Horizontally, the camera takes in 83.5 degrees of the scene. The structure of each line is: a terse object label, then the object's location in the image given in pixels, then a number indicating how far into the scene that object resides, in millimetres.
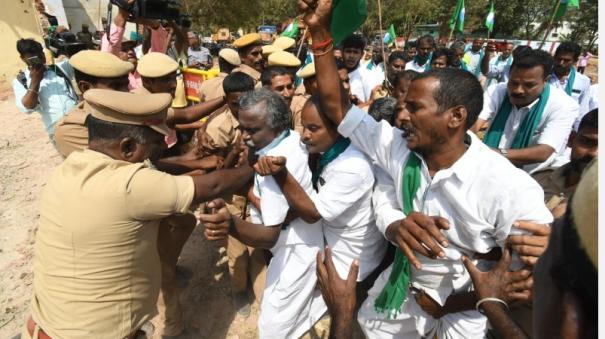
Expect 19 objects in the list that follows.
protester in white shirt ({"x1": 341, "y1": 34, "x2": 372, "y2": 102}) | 5121
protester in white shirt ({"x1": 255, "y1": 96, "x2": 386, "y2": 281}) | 1831
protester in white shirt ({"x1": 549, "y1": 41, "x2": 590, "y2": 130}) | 4812
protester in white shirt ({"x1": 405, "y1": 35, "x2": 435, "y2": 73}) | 6859
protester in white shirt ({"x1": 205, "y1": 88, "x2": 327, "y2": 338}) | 1904
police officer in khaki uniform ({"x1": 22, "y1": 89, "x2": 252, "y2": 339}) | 1561
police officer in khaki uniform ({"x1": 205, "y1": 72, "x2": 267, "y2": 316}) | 2932
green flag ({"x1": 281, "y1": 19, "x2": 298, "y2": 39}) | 7039
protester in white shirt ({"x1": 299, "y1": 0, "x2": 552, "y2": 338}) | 1504
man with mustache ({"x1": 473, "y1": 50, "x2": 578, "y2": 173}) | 2713
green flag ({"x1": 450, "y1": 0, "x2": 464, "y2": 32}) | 8555
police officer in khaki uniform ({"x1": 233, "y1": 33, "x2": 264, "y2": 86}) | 4490
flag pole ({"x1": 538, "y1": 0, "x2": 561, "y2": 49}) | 5496
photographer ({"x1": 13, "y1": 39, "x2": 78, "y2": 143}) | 3912
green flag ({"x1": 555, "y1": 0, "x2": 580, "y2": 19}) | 6312
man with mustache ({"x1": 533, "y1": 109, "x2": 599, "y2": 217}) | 2027
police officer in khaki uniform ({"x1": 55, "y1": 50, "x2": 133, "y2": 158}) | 2367
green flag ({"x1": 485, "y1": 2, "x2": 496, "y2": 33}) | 9647
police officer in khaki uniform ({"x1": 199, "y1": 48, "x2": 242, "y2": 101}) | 3877
